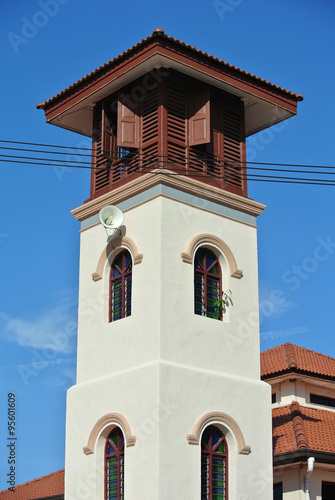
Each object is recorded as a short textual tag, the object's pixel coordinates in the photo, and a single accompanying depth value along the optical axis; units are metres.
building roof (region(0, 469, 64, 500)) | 25.38
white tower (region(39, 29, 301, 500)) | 19.84
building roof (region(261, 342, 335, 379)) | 24.52
